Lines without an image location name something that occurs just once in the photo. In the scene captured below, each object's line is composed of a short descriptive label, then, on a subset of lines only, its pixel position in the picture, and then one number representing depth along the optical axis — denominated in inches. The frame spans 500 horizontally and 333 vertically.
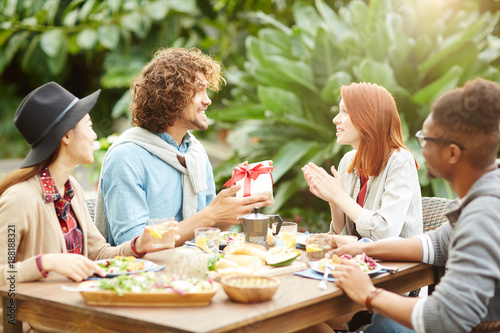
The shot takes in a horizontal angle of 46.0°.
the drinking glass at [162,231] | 96.4
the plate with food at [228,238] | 109.9
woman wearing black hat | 86.0
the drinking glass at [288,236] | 107.0
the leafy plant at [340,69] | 213.2
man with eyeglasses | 74.2
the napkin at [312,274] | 88.5
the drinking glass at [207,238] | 100.7
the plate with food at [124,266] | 88.4
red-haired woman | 112.0
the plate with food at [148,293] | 75.3
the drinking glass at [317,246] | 100.0
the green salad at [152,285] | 76.2
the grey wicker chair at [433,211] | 134.3
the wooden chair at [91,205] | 131.2
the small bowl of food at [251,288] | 75.4
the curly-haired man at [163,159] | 117.4
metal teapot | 103.3
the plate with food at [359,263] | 90.9
